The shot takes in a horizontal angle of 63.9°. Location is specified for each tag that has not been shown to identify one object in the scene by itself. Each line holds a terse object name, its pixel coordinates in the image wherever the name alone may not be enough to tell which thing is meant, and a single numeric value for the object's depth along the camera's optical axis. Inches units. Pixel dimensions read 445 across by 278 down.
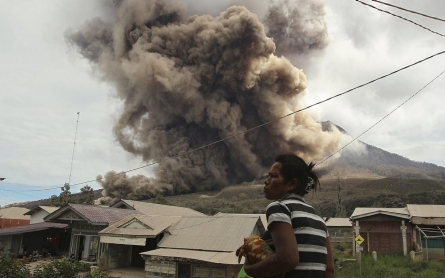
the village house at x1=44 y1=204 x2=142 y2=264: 772.0
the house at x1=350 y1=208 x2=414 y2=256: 804.0
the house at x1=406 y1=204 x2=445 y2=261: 761.6
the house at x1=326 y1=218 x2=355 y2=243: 1315.2
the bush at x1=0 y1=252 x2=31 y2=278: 382.9
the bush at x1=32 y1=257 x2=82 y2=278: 386.9
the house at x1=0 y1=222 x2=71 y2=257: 884.6
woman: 70.6
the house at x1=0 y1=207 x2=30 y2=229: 1364.3
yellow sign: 604.9
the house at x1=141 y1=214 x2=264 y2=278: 542.3
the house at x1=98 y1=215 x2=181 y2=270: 674.8
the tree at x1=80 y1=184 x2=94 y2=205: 1653.3
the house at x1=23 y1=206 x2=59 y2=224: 1155.2
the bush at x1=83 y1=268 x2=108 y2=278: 365.0
